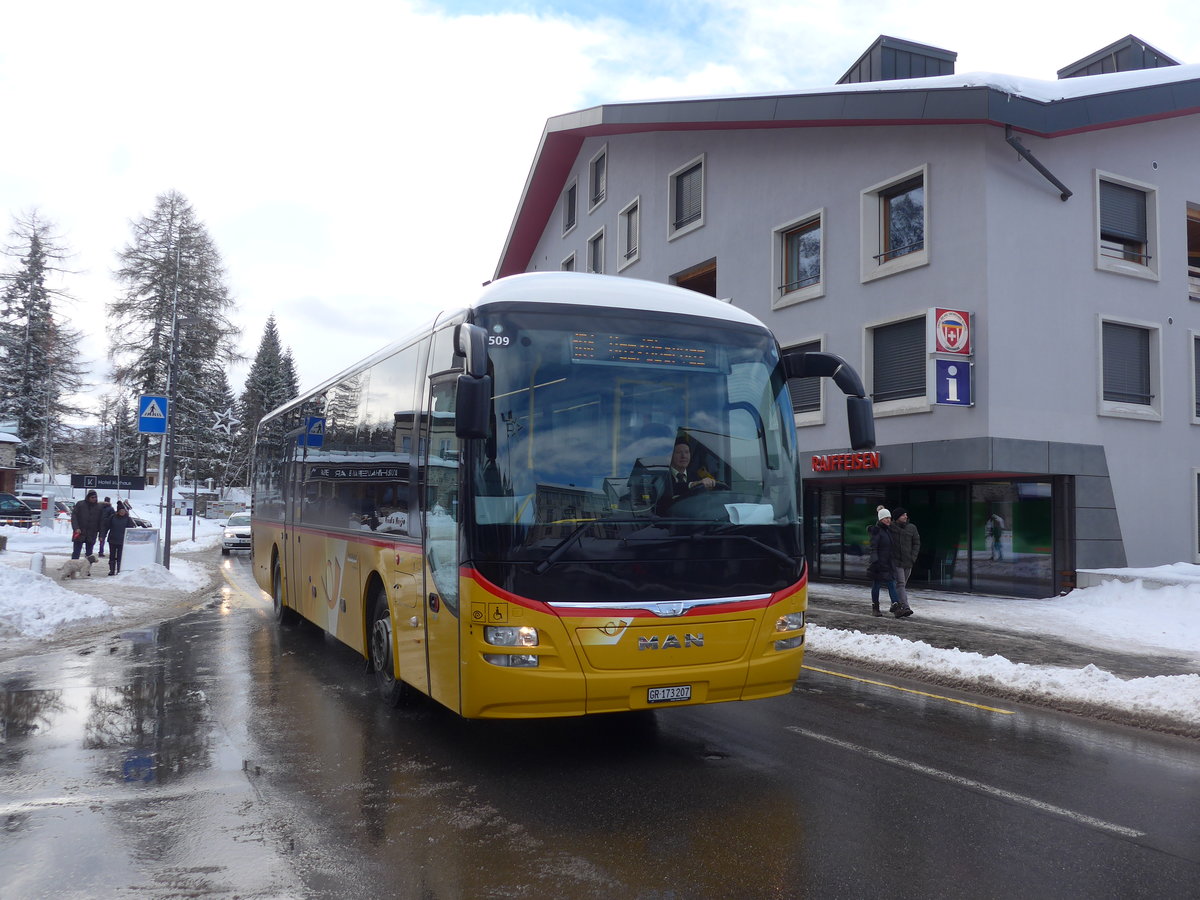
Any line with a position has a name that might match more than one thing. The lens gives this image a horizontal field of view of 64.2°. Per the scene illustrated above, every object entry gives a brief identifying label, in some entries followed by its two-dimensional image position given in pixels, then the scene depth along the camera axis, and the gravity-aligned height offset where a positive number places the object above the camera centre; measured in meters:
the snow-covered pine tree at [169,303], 52.00 +10.43
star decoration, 67.86 +5.31
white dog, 19.30 -1.58
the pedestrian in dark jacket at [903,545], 15.16 -0.76
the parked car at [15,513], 43.38 -1.05
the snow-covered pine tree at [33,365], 57.00 +7.76
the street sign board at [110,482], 25.05 +0.25
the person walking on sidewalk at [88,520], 21.75 -0.65
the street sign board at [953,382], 17.61 +2.14
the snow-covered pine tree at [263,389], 91.56 +10.26
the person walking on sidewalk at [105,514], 21.86 -0.51
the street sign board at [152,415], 19.02 +1.58
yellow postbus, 5.65 -0.06
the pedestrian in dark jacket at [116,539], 21.14 -1.05
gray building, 17.91 +3.93
